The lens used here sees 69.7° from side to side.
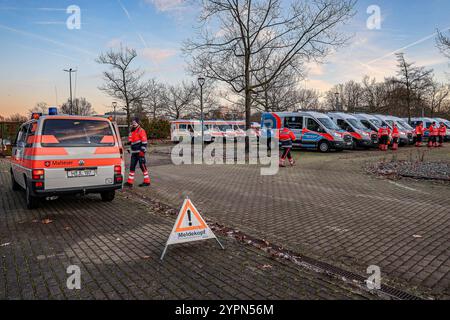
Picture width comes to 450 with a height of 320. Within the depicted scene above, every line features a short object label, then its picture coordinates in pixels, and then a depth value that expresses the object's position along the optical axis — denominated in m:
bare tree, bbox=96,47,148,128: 36.44
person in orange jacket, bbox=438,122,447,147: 25.32
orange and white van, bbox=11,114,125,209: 6.54
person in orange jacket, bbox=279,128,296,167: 14.20
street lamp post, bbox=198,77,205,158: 20.74
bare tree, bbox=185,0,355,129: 19.08
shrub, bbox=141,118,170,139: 40.09
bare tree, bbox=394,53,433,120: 32.44
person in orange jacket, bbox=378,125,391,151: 22.62
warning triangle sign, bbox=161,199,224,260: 4.64
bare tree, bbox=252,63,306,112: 25.47
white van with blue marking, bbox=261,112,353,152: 20.91
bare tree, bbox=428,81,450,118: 53.98
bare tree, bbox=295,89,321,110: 45.69
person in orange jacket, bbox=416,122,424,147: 25.75
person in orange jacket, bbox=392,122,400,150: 23.18
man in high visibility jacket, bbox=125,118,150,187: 10.23
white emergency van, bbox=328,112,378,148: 22.53
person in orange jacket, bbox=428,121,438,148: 24.31
